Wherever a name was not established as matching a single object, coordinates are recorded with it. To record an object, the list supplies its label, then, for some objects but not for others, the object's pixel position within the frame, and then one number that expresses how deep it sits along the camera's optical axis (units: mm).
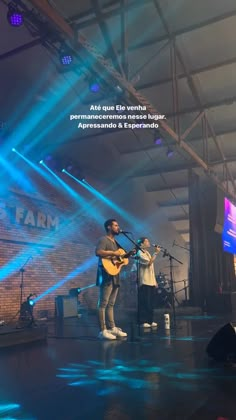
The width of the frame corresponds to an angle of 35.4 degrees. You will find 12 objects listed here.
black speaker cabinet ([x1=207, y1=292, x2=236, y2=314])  8281
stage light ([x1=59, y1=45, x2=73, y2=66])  4540
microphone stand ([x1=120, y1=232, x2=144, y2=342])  4148
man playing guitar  4254
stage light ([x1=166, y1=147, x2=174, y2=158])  7830
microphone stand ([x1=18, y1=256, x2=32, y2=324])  7337
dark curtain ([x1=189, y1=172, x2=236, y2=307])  9391
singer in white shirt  5290
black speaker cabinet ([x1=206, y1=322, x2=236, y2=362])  2844
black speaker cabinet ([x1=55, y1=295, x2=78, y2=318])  7508
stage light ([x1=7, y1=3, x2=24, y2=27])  4062
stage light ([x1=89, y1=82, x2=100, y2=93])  5109
